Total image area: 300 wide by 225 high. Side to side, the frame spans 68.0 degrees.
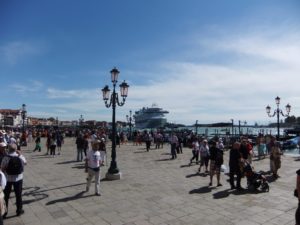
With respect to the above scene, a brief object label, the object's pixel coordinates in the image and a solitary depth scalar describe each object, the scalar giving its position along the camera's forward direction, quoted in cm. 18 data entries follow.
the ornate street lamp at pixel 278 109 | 1760
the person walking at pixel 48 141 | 1476
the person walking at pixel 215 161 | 748
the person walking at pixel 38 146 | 1647
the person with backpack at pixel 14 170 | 478
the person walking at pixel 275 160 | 887
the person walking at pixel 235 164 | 715
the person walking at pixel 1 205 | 345
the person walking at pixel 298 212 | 365
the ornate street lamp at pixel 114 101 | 829
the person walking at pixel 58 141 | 1586
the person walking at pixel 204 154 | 964
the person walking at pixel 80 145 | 1206
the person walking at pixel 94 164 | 632
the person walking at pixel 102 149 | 1033
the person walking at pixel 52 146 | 1415
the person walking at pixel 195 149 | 1165
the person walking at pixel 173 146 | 1330
